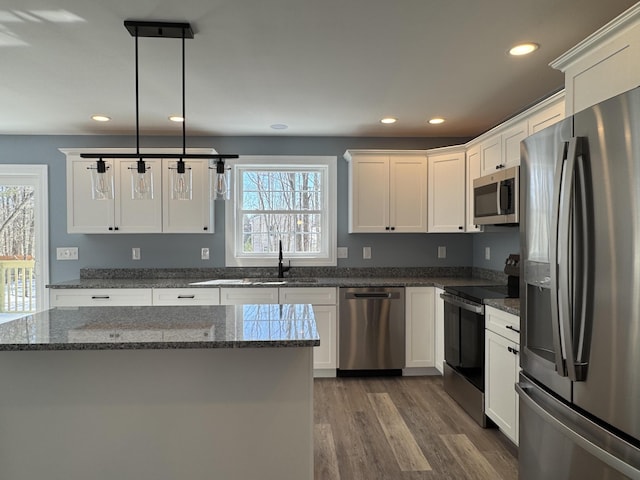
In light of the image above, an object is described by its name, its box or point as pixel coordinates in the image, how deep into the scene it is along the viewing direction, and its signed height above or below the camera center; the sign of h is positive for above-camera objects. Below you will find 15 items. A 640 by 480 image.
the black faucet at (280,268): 4.12 -0.27
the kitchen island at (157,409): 1.76 -0.77
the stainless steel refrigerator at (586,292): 1.24 -0.18
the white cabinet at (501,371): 2.37 -0.84
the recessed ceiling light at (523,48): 2.20 +1.12
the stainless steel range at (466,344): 2.84 -0.82
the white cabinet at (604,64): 1.40 +0.72
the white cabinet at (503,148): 2.81 +0.75
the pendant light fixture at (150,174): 1.99 +0.39
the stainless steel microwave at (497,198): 2.75 +0.34
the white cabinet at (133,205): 3.87 +0.38
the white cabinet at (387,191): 4.00 +0.53
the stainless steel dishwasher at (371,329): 3.74 -0.84
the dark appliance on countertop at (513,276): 2.86 -0.26
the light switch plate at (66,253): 4.18 -0.11
